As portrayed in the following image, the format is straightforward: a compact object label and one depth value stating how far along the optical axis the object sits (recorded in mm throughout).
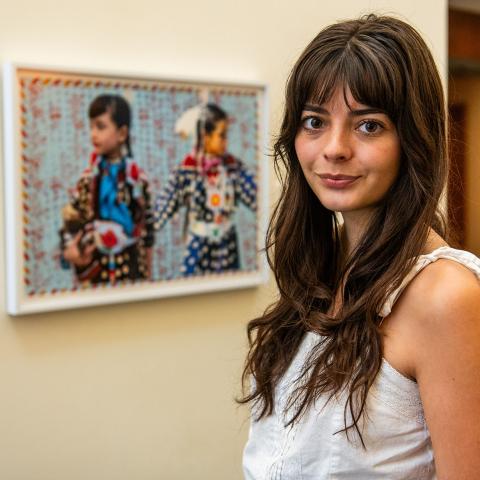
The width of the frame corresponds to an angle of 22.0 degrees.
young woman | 1272
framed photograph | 1974
